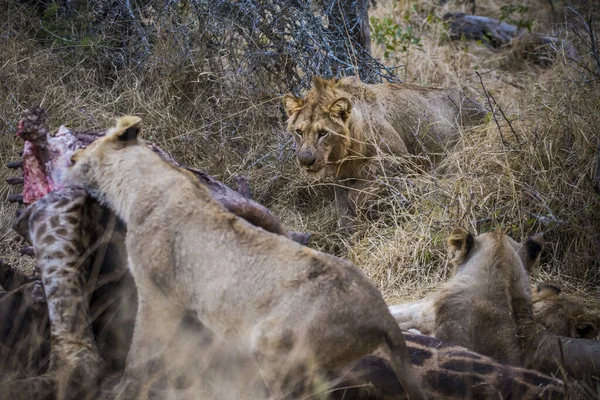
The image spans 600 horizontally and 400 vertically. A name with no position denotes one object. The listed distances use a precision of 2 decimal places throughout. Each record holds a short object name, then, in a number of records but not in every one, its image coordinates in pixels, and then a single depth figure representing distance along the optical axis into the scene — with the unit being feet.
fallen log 65.05
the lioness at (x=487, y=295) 25.22
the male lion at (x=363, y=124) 41.70
